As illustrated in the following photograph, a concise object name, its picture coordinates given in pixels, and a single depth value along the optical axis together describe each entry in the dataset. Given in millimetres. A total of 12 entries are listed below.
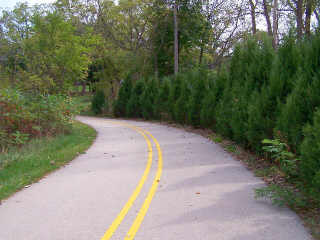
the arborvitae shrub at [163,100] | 26562
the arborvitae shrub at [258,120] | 9859
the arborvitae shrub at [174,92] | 24609
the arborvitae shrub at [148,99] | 29609
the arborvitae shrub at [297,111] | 7680
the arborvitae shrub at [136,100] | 32719
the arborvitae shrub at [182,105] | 22344
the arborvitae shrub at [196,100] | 20114
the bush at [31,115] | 13828
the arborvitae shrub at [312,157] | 5254
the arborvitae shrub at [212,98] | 17375
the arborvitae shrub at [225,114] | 13586
